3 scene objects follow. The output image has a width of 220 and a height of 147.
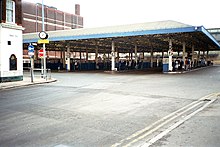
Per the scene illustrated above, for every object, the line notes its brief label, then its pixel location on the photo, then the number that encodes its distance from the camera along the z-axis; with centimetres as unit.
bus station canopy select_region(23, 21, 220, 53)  2791
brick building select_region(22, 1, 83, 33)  6600
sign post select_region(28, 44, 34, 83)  2057
